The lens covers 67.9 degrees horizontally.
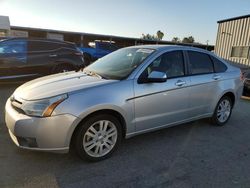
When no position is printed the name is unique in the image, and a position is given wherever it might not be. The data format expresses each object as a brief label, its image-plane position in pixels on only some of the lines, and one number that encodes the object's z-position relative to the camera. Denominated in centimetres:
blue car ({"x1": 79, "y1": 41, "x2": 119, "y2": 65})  1275
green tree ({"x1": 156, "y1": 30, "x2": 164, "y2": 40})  5689
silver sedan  228
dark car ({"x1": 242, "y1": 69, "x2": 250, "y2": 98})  683
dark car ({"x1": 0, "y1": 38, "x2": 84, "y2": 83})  556
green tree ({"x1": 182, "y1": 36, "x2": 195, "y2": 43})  5486
